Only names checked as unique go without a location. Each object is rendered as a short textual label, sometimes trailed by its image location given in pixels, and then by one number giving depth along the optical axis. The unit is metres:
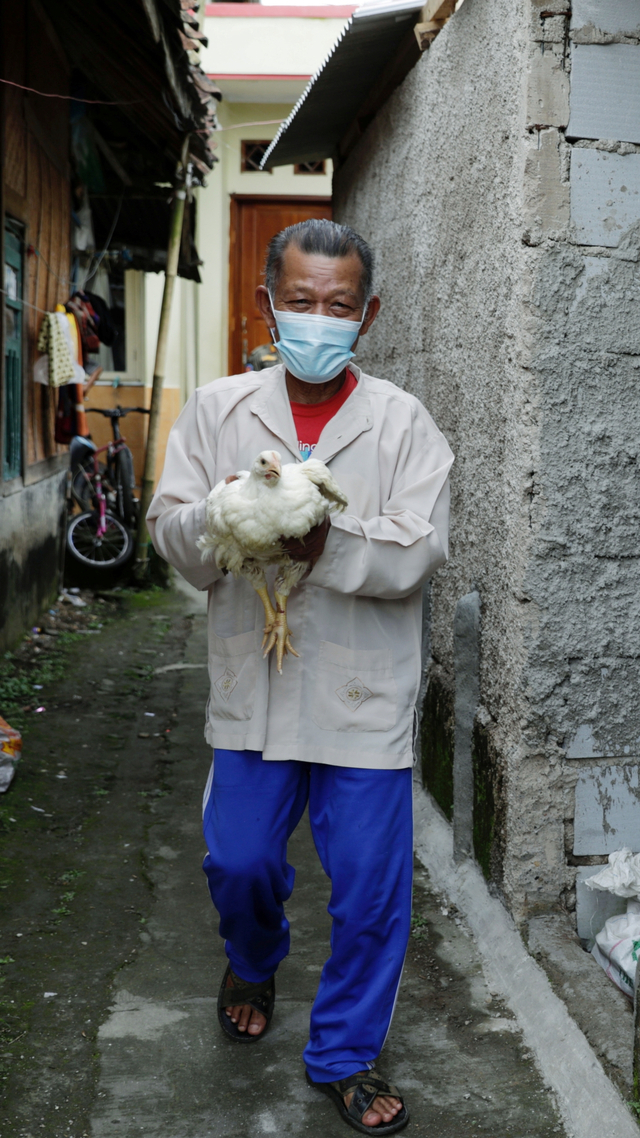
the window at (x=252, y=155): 13.23
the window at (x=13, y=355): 6.87
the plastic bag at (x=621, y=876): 2.77
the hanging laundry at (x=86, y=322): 8.59
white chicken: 2.01
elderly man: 2.31
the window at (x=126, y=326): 11.95
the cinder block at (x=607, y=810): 2.94
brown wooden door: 13.27
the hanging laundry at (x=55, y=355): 7.58
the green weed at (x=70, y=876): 3.63
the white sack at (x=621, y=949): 2.61
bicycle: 9.42
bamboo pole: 8.88
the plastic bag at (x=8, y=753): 4.29
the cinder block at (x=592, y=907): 2.93
